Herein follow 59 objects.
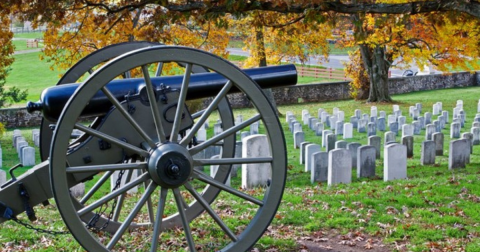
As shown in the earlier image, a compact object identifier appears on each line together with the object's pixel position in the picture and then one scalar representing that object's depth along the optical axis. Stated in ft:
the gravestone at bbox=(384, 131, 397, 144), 53.55
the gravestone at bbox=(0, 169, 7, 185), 30.73
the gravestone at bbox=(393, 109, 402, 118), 74.37
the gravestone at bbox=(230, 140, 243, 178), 44.20
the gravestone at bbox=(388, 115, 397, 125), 71.70
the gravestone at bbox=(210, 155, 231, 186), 37.93
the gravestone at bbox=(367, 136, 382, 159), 50.26
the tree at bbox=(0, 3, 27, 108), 54.80
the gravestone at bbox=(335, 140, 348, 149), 46.70
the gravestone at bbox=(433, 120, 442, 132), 66.35
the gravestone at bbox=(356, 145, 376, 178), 41.22
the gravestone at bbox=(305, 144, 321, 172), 45.11
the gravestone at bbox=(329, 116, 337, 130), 71.58
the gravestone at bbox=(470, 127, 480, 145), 60.08
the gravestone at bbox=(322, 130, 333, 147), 57.64
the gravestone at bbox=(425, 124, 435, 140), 60.84
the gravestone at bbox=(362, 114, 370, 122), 71.98
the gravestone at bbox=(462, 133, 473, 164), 45.75
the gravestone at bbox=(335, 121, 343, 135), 67.62
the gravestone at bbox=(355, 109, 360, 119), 76.65
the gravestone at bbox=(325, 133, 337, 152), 51.78
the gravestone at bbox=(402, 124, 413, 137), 60.90
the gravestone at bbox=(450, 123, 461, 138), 63.62
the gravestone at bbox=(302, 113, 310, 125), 76.64
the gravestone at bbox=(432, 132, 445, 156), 52.39
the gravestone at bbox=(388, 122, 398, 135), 68.18
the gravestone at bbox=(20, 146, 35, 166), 52.47
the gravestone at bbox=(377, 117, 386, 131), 70.49
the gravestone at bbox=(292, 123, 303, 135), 65.26
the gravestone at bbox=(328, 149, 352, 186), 38.01
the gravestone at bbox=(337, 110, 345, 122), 75.51
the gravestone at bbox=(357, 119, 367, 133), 70.13
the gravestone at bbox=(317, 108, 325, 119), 80.43
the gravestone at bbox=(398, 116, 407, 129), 71.00
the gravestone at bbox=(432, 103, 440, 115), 85.05
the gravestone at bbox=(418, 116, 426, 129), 70.13
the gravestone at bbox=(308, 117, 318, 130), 71.41
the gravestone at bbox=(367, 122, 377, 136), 65.36
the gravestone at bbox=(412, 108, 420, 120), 79.32
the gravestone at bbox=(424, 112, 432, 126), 72.34
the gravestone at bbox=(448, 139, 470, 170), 44.57
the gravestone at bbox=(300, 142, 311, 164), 49.06
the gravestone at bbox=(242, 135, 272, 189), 37.68
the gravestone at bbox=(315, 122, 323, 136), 68.08
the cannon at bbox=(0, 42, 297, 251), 17.08
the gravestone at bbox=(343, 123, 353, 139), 65.31
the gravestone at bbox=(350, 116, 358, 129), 71.87
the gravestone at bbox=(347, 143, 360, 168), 45.57
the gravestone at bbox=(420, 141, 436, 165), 46.85
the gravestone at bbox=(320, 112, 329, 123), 76.30
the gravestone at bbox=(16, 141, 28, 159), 55.55
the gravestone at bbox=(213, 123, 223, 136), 64.44
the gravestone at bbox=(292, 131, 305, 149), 58.29
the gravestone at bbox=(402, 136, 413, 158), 51.60
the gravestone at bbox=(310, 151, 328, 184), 39.93
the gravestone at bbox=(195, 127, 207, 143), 57.00
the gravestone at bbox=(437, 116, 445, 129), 69.72
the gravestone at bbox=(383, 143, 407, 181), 39.47
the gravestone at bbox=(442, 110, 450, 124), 72.56
